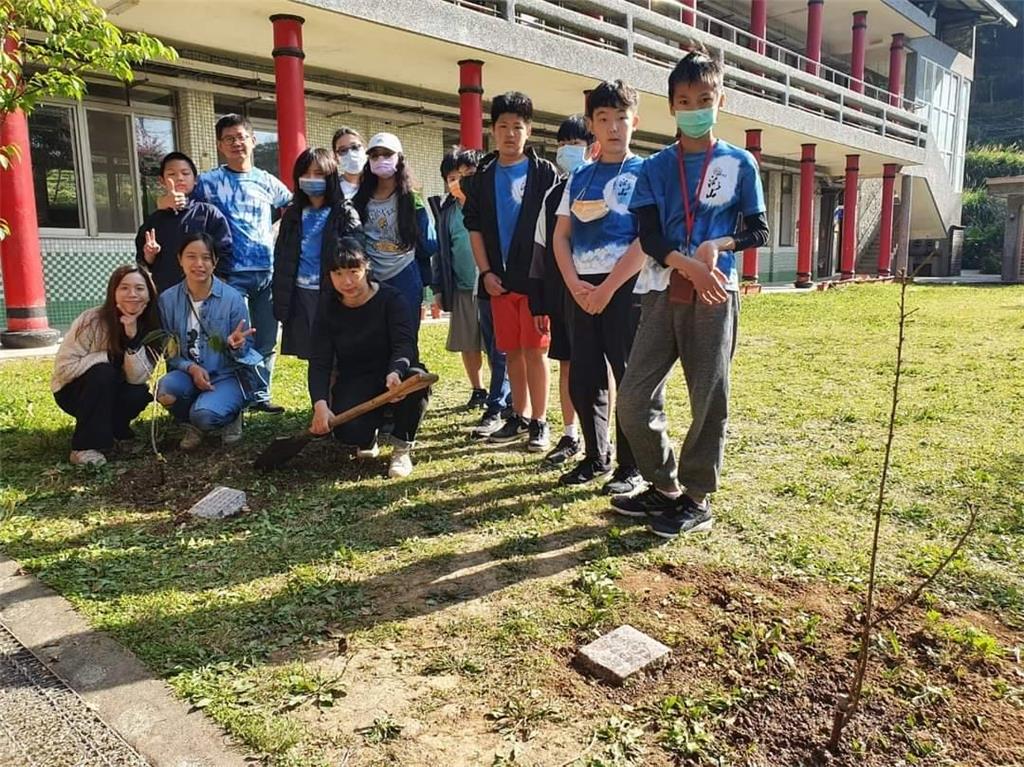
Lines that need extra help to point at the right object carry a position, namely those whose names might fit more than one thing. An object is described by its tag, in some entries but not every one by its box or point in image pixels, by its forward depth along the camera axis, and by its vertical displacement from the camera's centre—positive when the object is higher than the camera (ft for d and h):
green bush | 100.53 +1.77
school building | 27.32 +7.79
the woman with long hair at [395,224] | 14.07 +0.48
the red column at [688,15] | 51.46 +15.16
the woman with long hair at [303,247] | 14.34 +0.10
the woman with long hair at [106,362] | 13.38 -1.81
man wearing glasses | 15.44 +0.86
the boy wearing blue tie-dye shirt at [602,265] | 10.87 -0.22
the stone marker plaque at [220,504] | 11.06 -3.50
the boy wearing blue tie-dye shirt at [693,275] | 9.29 -0.31
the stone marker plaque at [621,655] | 6.98 -3.61
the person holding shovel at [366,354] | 12.78 -1.66
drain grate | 6.04 -3.75
